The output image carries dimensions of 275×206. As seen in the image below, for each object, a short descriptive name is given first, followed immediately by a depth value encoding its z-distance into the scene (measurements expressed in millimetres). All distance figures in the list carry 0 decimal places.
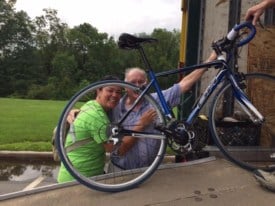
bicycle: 1837
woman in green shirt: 1945
